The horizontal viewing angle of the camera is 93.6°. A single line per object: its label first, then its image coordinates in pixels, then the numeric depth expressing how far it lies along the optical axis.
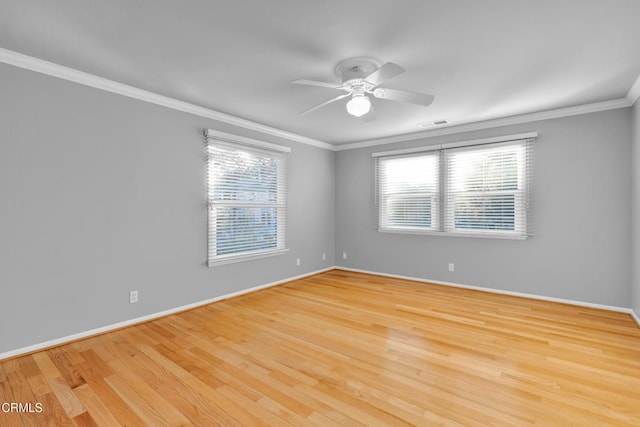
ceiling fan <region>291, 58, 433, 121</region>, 2.54
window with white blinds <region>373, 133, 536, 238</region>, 4.20
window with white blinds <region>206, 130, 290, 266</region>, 3.98
